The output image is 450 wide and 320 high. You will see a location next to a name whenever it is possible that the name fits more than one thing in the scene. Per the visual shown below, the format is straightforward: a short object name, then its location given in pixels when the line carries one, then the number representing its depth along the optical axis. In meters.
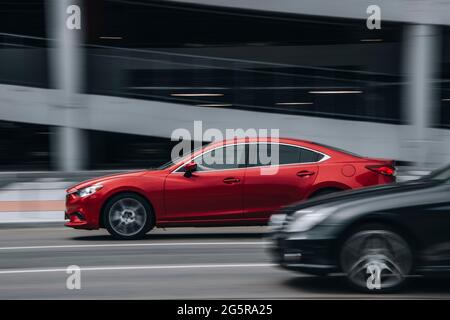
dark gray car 7.68
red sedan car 12.03
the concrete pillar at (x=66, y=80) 20.61
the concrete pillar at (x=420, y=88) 20.16
